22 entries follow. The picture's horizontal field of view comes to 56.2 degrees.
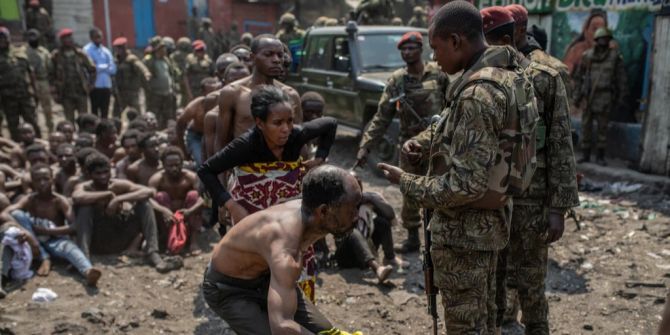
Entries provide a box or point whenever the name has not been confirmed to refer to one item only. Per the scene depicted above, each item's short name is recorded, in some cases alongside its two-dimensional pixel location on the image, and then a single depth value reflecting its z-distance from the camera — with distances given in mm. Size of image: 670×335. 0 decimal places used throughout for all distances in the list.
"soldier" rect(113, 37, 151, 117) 11422
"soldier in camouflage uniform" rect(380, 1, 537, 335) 2426
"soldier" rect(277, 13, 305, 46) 12789
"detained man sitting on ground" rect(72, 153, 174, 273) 5496
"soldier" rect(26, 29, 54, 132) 10695
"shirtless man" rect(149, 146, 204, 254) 5891
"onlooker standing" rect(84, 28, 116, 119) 10812
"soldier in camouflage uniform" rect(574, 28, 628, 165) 8133
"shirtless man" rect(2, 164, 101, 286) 5262
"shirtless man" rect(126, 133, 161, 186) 6309
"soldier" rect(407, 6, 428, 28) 16136
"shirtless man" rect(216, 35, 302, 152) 3914
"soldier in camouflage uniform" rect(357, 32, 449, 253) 5387
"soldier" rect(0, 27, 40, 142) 9695
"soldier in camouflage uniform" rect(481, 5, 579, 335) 3164
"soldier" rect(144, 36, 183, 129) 11266
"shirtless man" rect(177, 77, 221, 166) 6152
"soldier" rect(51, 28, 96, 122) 10492
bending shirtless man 2250
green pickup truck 8258
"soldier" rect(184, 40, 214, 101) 12203
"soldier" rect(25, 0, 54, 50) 15258
